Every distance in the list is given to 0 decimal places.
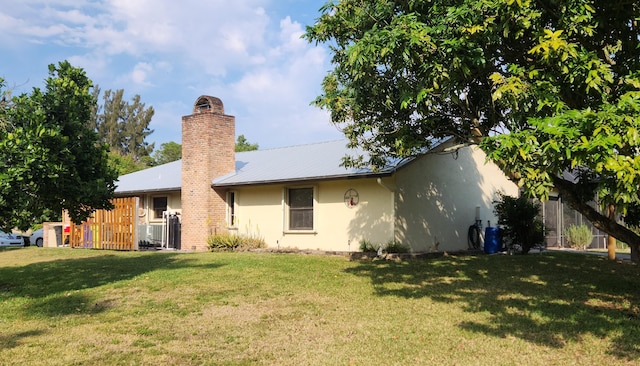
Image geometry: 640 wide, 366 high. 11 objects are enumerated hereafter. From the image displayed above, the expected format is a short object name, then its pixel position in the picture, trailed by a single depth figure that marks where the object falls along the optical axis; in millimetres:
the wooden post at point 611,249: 15327
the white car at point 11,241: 28297
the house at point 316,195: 16000
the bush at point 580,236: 21109
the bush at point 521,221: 16156
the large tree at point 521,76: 5246
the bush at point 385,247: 15336
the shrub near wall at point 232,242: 18578
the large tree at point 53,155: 9148
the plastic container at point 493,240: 17438
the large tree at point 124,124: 68562
